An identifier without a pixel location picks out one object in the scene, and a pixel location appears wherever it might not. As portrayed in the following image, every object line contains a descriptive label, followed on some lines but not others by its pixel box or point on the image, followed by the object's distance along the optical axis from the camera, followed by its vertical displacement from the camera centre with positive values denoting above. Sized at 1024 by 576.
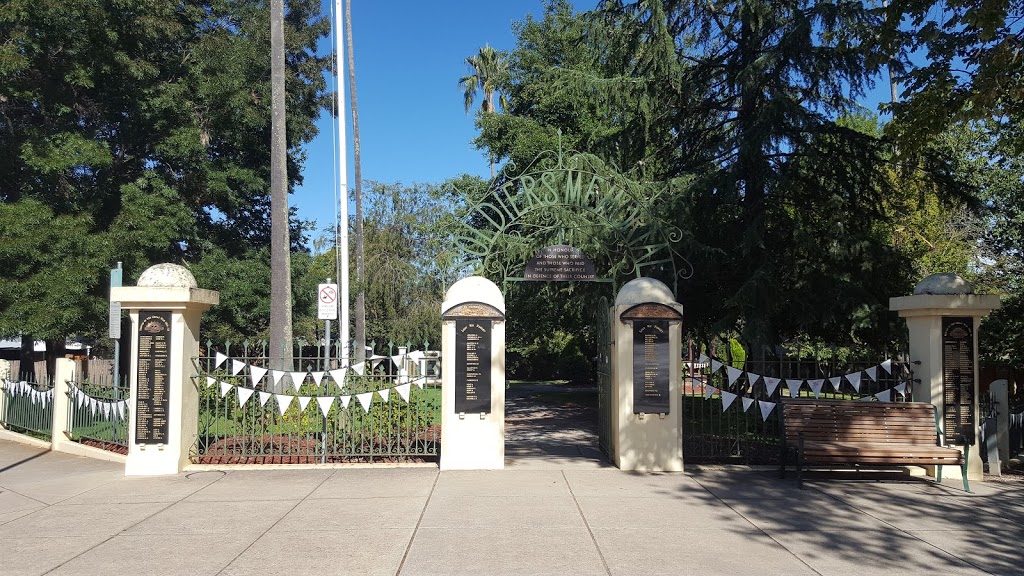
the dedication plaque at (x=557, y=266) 11.35 +1.07
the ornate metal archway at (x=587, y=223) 12.39 +1.93
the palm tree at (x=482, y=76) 45.34 +16.67
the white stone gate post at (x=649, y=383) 9.91 -0.65
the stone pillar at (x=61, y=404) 12.31 -1.19
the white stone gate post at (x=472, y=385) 9.84 -0.68
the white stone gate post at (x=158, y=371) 9.66 -0.49
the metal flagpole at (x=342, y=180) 19.28 +4.36
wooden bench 9.20 -1.14
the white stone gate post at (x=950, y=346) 9.80 -0.15
